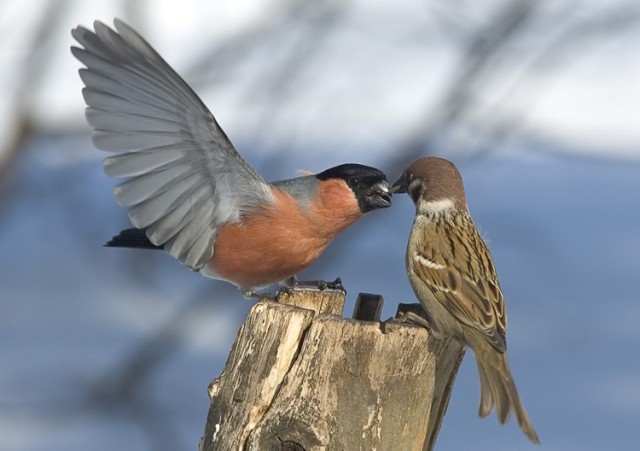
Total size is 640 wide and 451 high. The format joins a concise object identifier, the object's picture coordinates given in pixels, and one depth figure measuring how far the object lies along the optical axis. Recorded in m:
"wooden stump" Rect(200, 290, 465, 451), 5.88
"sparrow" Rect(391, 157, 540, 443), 7.05
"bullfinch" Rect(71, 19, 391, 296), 7.18
